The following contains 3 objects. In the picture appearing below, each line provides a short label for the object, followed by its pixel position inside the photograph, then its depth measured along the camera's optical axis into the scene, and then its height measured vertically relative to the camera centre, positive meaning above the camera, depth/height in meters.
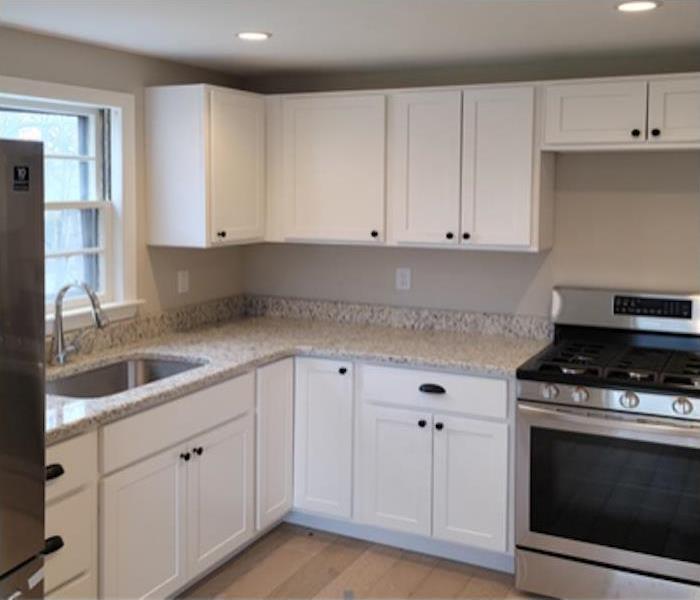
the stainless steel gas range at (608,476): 3.01 -0.83
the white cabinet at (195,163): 3.67 +0.36
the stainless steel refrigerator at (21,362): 2.00 -0.29
